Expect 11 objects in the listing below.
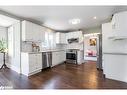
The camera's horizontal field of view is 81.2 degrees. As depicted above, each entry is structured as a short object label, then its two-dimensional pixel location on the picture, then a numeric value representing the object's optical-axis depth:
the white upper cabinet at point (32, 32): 2.54
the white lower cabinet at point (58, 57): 3.60
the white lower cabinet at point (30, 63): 2.39
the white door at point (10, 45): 3.15
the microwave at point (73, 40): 4.31
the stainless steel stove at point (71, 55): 4.02
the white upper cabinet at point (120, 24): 2.04
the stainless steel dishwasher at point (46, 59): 3.00
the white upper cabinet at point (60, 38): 4.37
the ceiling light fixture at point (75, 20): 2.61
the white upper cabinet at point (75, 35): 4.14
